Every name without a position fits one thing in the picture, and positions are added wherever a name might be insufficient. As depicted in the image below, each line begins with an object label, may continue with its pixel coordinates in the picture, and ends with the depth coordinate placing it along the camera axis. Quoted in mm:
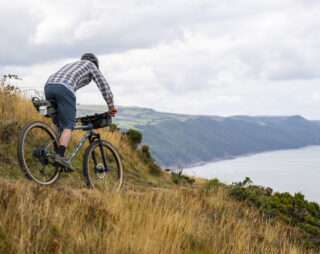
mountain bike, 5141
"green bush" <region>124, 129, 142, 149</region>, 16641
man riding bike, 5258
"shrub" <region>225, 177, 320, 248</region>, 10164
